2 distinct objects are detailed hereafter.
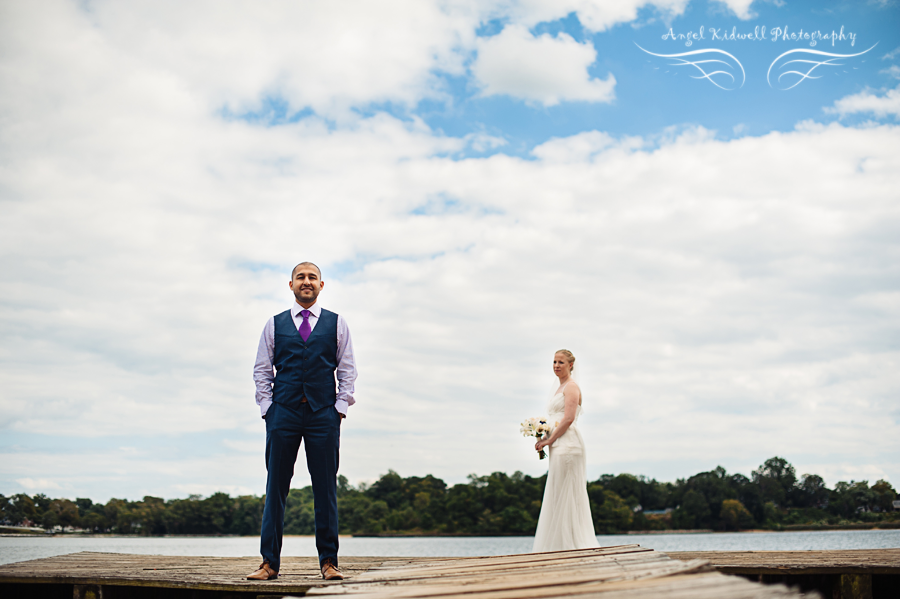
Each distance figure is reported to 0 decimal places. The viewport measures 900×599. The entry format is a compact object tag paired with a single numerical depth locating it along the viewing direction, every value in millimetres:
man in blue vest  5590
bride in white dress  8562
